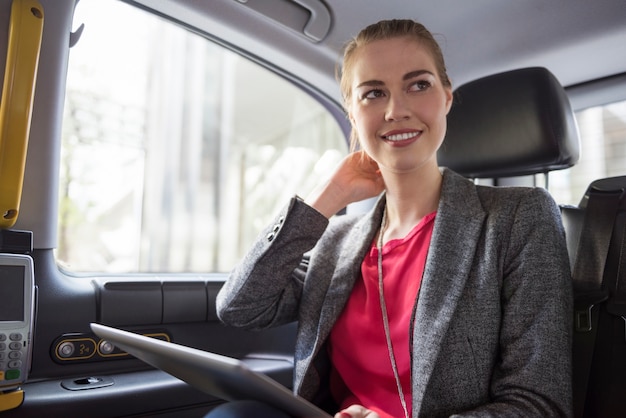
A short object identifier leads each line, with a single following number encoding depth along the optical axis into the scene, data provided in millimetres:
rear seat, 1050
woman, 979
